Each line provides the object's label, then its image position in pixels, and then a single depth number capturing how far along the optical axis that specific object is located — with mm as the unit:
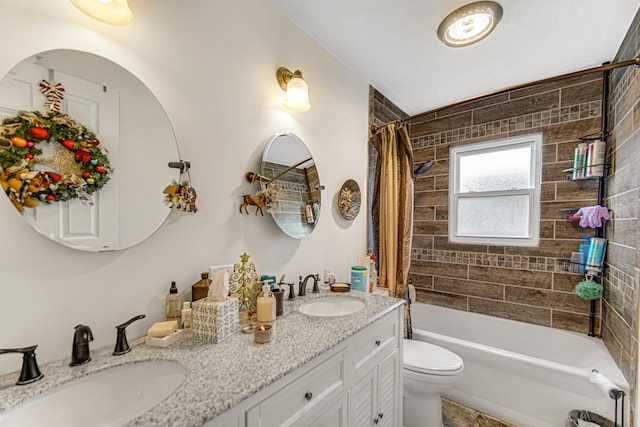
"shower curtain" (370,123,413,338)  2127
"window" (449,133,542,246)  2381
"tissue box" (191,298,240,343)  928
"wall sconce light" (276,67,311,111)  1439
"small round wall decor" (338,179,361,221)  2023
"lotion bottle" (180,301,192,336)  1002
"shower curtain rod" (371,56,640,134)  1421
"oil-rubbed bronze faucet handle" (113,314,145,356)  840
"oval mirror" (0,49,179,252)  760
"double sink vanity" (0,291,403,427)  631
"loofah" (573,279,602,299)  1979
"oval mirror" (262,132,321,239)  1457
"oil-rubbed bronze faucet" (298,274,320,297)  1583
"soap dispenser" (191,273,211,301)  1079
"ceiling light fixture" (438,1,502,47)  1452
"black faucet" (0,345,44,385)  672
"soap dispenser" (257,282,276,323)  1127
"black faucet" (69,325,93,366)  763
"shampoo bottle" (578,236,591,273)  2029
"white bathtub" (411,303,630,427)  1575
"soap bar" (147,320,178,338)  903
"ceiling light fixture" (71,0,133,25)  827
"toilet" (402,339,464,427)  1658
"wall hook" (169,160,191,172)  1055
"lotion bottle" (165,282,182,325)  1013
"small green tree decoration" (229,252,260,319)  1192
